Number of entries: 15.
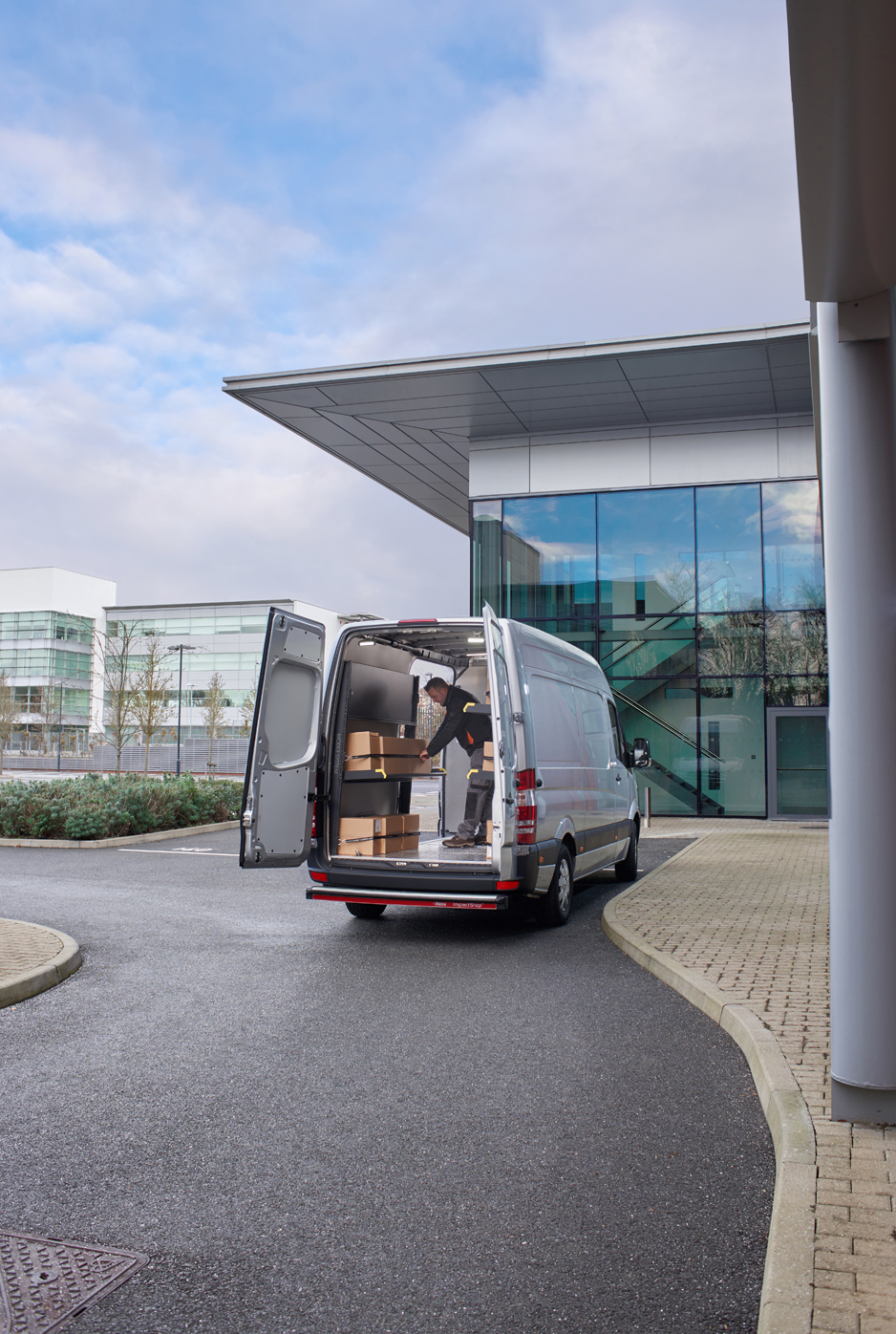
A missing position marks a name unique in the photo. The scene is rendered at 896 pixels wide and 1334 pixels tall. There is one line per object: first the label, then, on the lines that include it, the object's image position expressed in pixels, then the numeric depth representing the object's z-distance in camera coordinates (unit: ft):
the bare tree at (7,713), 192.55
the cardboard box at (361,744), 30.14
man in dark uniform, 31.76
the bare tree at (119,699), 121.60
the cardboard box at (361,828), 30.09
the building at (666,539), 66.80
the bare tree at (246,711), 230.21
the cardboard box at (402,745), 31.32
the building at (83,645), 293.84
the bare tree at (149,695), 126.00
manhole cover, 9.04
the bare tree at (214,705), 211.20
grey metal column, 12.85
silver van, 25.77
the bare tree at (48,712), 228.02
